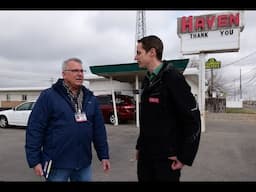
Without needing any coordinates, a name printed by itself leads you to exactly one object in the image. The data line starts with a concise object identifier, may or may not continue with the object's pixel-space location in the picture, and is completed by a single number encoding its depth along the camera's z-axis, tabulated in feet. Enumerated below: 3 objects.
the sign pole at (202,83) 44.47
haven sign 42.78
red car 56.24
